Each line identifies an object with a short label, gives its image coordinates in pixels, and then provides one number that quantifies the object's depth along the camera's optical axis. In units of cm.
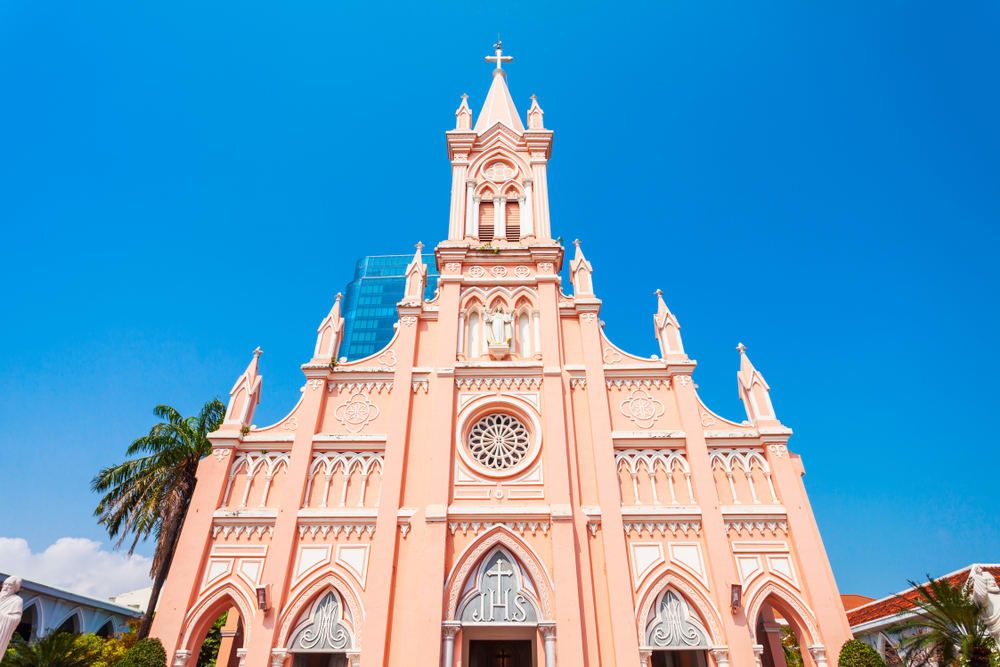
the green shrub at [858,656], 1176
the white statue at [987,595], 967
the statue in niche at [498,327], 1788
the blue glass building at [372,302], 6769
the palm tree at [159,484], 1900
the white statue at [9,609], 1034
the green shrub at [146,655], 1196
